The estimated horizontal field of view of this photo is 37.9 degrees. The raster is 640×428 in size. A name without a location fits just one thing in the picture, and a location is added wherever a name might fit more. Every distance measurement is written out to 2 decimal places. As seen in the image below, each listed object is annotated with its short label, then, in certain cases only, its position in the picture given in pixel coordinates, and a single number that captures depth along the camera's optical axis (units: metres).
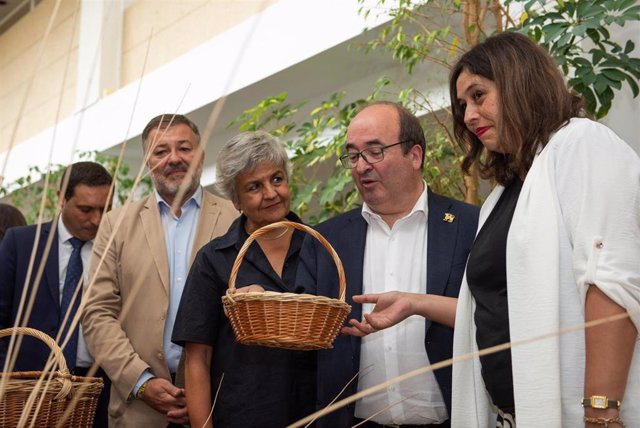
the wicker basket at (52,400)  2.16
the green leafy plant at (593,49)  3.18
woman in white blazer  1.72
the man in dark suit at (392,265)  2.46
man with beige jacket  3.11
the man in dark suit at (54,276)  3.56
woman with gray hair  2.80
